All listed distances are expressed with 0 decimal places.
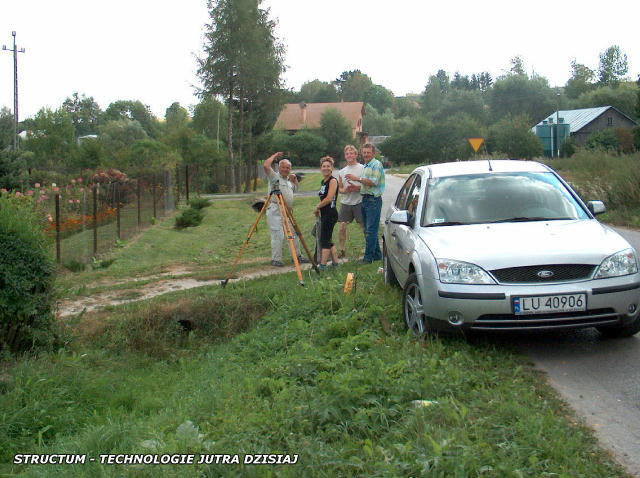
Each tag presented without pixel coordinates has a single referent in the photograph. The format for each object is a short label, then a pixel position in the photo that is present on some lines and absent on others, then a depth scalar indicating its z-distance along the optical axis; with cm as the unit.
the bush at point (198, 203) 2485
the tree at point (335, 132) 8219
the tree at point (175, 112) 9462
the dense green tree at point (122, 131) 8644
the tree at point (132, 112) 13475
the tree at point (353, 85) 15354
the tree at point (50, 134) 5897
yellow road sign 2559
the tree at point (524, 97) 10038
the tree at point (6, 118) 7462
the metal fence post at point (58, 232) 1281
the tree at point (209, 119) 7267
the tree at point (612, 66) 12925
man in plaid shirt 1051
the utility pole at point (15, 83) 4037
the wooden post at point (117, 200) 1621
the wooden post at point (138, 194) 1895
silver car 545
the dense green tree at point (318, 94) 14512
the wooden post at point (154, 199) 2088
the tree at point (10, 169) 2073
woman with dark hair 1073
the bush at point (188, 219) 2106
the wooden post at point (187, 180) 2832
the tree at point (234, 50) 3766
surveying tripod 1000
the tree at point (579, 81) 12301
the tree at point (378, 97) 15325
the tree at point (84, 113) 14012
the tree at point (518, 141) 5794
